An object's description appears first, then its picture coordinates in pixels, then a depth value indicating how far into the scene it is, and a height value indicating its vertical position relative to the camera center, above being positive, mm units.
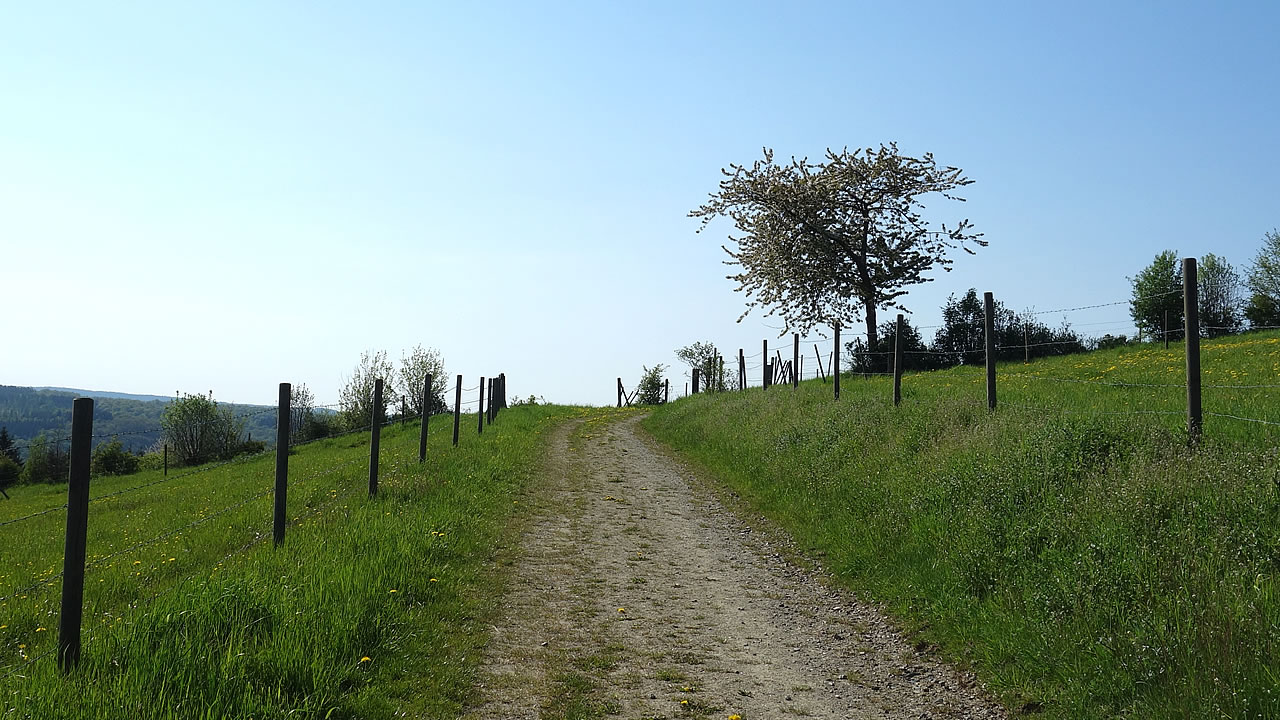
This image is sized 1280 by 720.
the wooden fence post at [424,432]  16834 -537
